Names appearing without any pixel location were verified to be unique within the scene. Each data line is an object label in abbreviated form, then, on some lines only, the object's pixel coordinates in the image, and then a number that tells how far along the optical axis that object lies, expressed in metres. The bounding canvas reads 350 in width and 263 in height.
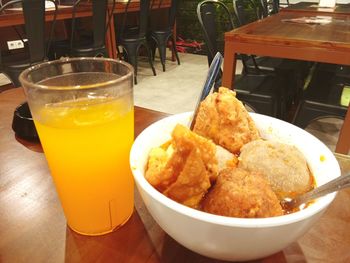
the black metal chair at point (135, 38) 2.92
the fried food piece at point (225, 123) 0.48
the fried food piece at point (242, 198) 0.34
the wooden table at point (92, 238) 0.38
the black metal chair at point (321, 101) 1.42
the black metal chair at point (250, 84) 1.59
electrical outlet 2.80
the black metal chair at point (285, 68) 1.95
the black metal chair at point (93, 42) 2.41
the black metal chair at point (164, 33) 3.37
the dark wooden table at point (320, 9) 2.41
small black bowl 0.63
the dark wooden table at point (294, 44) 1.27
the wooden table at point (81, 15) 2.10
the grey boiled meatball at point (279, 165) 0.40
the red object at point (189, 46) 4.43
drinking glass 0.37
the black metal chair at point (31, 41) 1.90
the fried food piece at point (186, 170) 0.35
